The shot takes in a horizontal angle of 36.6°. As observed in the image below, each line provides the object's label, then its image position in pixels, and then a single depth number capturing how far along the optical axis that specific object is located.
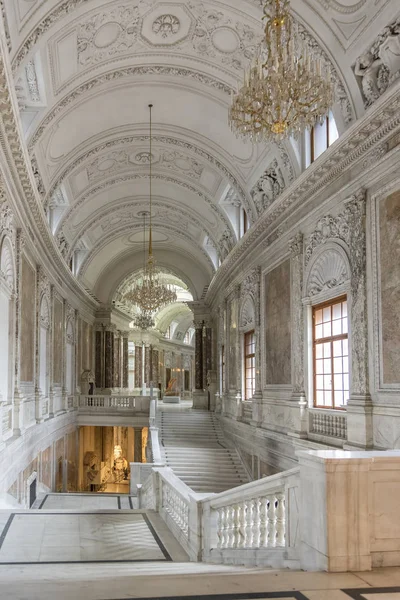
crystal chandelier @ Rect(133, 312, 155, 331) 29.69
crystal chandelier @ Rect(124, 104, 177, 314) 21.45
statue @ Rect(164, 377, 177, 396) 40.90
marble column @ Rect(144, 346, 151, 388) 41.56
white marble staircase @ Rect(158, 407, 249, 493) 15.96
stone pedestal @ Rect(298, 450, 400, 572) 4.63
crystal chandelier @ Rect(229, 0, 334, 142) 6.95
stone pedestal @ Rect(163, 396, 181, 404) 36.28
